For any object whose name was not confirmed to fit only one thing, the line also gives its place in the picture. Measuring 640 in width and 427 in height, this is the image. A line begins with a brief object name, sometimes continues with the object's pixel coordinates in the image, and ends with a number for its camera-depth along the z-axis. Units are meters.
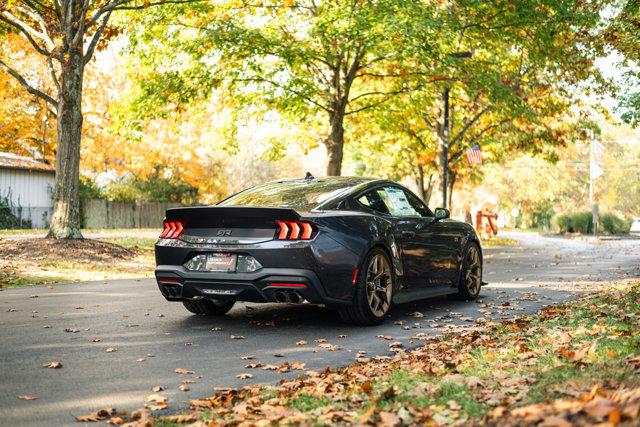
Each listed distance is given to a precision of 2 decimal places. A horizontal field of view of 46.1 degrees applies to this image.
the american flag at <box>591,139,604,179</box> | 40.91
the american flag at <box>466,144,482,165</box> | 30.39
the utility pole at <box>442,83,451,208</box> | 28.05
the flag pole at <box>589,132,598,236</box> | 40.53
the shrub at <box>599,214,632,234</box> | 49.22
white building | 37.66
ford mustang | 7.45
